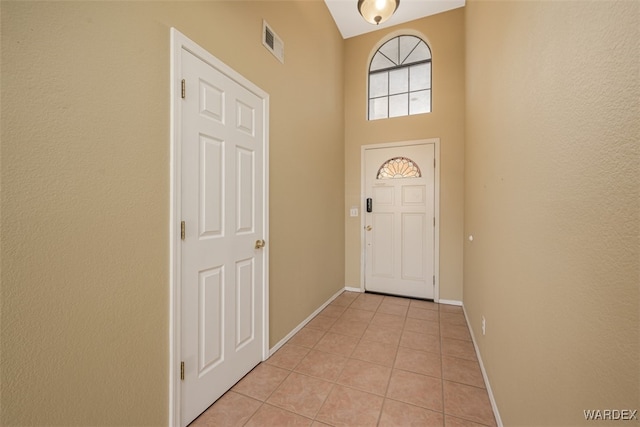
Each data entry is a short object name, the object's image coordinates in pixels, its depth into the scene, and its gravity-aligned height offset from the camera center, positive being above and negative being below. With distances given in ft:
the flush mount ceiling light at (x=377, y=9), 6.56 +5.49
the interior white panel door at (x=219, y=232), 4.58 -0.43
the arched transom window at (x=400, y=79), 11.53 +6.43
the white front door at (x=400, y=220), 11.07 -0.35
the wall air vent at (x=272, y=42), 6.60 +4.77
